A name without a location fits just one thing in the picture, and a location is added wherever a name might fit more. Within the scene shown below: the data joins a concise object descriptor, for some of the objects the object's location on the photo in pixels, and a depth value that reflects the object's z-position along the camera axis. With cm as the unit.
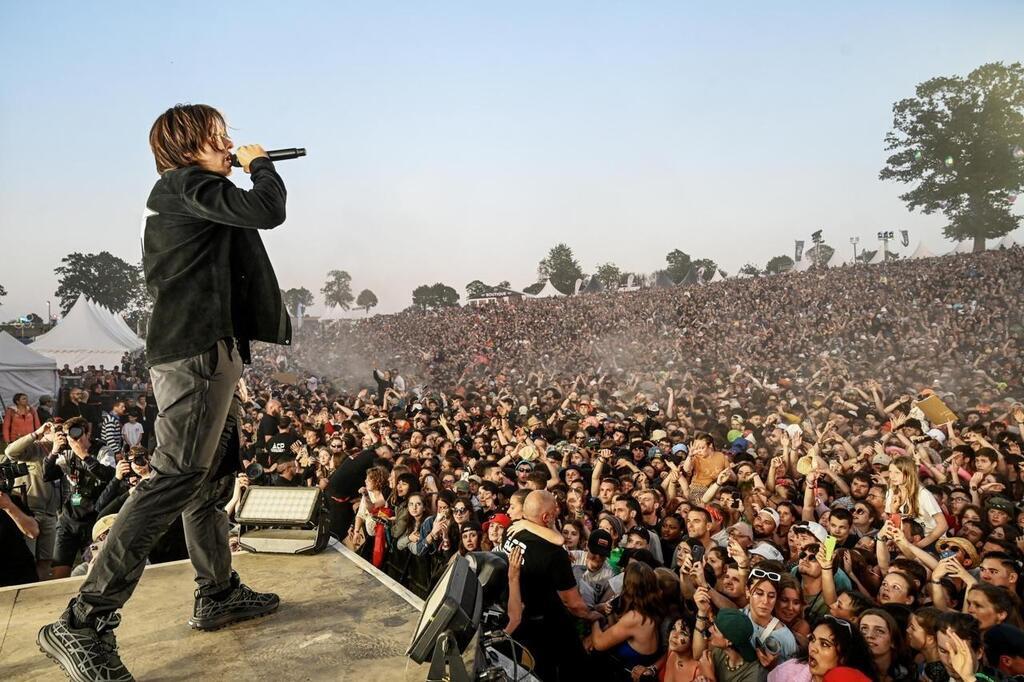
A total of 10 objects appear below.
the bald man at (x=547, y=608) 289
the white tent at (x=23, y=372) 1169
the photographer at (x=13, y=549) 359
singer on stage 164
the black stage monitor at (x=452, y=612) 144
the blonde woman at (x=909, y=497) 431
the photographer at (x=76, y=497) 461
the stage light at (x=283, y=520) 269
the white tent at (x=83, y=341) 1536
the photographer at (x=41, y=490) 491
